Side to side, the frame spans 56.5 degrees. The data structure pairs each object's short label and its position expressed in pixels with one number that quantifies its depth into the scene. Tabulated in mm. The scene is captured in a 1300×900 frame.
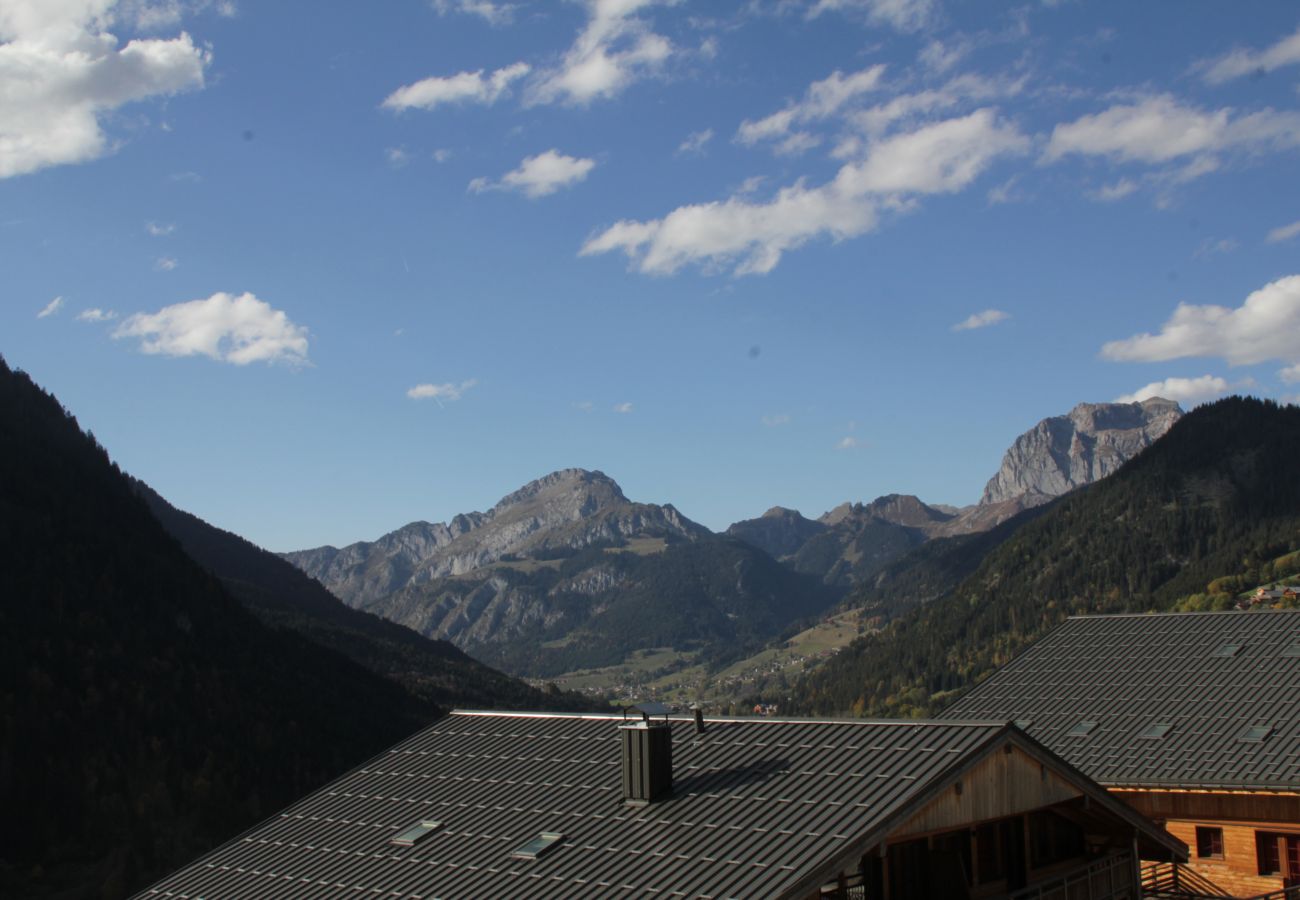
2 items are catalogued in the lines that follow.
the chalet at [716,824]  19188
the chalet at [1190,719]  29812
